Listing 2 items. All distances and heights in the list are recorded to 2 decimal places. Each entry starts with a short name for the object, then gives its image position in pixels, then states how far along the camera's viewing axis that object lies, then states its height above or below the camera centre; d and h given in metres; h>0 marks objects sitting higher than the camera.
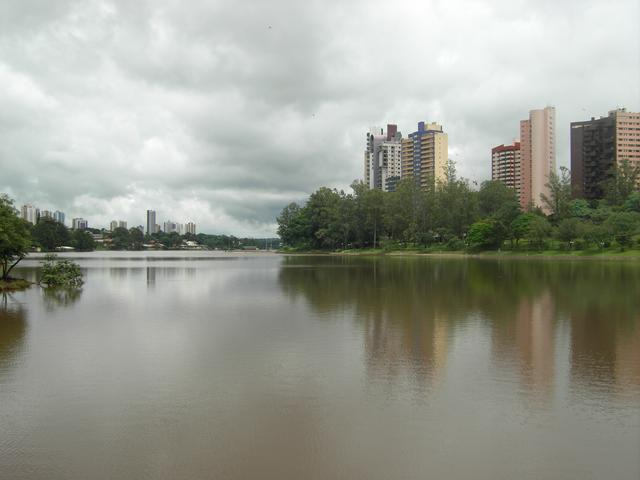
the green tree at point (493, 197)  87.56 +8.76
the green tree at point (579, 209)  79.38 +6.29
